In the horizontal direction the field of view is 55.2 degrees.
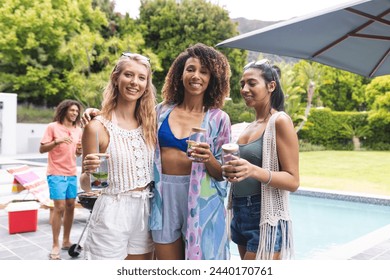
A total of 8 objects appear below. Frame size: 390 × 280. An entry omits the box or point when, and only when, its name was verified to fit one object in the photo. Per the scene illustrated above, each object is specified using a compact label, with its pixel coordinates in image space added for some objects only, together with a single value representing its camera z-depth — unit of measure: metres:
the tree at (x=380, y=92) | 22.17
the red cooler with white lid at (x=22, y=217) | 5.38
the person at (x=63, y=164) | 4.51
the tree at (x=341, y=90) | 29.80
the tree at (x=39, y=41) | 22.29
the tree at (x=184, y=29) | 26.08
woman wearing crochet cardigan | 2.12
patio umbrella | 2.61
